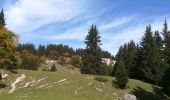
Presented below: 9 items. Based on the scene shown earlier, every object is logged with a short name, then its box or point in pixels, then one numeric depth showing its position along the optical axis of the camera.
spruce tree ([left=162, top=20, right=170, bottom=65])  45.24
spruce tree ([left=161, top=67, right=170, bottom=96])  30.25
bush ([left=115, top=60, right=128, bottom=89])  33.39
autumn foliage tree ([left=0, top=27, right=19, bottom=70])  30.48
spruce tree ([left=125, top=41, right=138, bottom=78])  45.31
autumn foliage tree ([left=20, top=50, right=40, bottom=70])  57.29
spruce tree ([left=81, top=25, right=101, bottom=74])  46.15
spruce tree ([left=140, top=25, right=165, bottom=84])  39.13
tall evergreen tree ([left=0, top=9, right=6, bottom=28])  48.58
